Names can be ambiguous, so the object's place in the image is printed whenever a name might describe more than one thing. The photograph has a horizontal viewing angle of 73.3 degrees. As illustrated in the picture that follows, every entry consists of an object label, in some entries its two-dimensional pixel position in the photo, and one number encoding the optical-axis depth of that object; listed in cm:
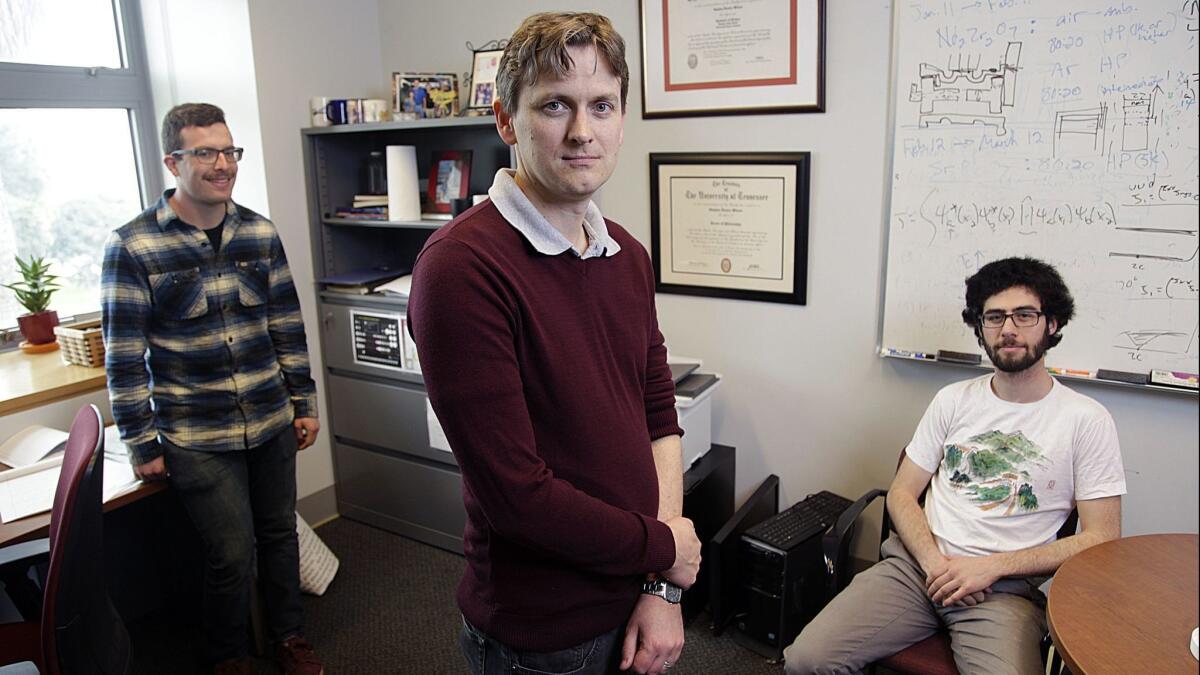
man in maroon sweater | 100
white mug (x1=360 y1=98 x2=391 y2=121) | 295
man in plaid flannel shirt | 202
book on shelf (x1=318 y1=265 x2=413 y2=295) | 298
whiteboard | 195
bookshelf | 296
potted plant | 272
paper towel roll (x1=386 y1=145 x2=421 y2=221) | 293
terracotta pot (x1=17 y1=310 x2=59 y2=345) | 274
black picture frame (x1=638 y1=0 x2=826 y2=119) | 238
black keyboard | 233
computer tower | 229
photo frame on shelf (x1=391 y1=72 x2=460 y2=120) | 294
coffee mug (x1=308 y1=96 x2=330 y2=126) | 301
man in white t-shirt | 180
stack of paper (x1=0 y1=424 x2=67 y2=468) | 221
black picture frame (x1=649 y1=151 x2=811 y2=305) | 251
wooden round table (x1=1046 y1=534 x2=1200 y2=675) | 126
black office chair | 178
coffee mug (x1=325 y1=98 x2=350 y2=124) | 294
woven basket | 259
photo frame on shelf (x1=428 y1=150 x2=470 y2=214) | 304
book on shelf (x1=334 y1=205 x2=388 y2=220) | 301
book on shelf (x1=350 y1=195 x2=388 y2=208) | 308
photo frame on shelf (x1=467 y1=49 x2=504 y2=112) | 285
